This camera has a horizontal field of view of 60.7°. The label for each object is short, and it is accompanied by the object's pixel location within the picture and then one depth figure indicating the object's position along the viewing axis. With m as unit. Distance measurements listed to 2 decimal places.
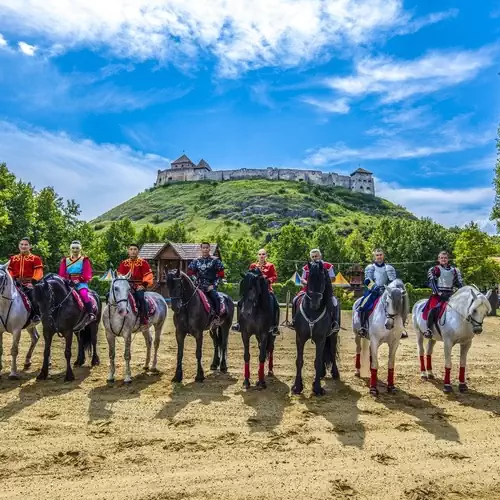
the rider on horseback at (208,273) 10.28
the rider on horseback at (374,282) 9.44
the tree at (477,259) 39.66
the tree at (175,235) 82.81
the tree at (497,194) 26.38
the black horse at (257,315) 9.02
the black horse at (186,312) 9.29
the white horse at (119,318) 9.21
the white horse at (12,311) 9.18
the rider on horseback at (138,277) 10.00
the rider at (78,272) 10.06
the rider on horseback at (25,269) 10.12
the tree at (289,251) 58.67
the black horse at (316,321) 8.55
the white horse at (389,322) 8.49
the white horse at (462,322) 8.70
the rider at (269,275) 9.55
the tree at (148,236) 77.50
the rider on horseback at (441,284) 9.78
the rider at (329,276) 9.02
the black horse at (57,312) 9.07
